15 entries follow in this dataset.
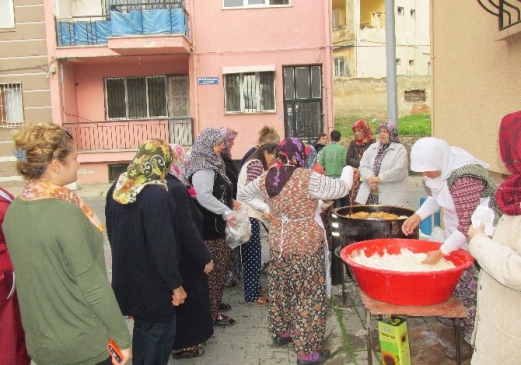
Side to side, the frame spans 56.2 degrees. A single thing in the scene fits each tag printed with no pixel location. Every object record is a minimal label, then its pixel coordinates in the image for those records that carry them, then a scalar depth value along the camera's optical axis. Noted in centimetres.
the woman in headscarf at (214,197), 452
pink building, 1483
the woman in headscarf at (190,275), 345
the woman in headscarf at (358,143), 685
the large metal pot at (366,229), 429
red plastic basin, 301
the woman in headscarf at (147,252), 304
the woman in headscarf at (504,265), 210
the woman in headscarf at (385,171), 571
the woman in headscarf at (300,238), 379
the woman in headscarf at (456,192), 317
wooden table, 308
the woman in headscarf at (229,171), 503
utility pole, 802
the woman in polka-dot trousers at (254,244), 514
